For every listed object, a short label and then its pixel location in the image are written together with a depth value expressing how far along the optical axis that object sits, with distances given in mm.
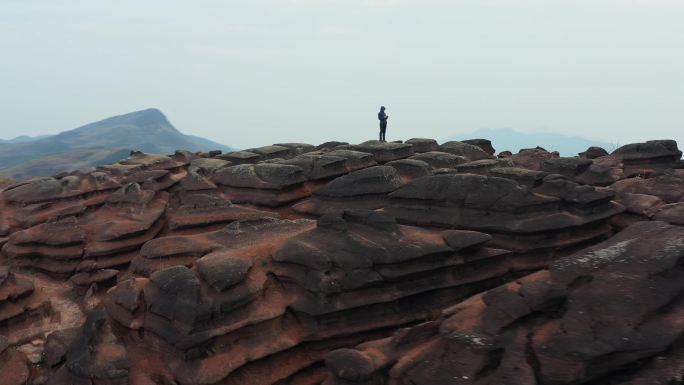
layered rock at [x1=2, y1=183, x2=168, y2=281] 30000
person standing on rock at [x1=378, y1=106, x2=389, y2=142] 53312
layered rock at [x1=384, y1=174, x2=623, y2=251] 23438
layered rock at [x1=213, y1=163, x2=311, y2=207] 32125
